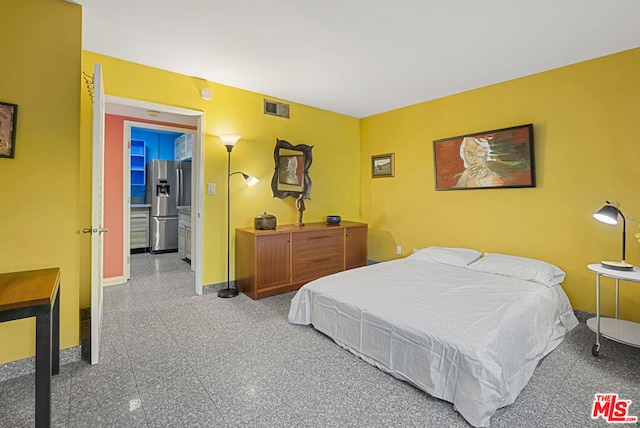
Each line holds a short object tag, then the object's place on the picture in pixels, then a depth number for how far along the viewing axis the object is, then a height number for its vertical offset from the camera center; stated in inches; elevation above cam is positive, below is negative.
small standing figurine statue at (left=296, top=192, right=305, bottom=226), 161.5 +5.0
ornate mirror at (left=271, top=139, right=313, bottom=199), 157.2 +24.4
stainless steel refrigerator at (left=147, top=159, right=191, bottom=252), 226.1 +13.5
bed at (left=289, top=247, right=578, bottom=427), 64.1 -28.3
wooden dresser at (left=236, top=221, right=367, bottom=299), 133.4 -19.6
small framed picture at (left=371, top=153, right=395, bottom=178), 178.5 +30.7
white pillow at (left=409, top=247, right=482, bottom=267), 128.9 -18.1
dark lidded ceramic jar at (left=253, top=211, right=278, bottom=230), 142.2 -3.2
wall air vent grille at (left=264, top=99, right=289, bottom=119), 154.0 +56.5
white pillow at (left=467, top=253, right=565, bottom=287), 106.5 -20.2
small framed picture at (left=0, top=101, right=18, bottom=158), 72.7 +21.2
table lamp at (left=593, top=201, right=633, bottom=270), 91.0 -0.9
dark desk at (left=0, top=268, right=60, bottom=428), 50.7 -18.0
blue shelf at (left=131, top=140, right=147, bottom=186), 243.6 +43.9
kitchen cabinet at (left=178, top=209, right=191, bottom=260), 203.3 -12.4
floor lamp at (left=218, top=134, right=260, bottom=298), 134.0 +15.4
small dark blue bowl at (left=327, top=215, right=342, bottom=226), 169.0 -2.7
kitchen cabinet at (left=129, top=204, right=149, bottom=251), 223.1 -9.0
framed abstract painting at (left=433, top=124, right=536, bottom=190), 123.8 +25.4
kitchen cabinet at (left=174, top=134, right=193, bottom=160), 221.9 +54.2
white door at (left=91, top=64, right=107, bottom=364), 78.4 +0.6
